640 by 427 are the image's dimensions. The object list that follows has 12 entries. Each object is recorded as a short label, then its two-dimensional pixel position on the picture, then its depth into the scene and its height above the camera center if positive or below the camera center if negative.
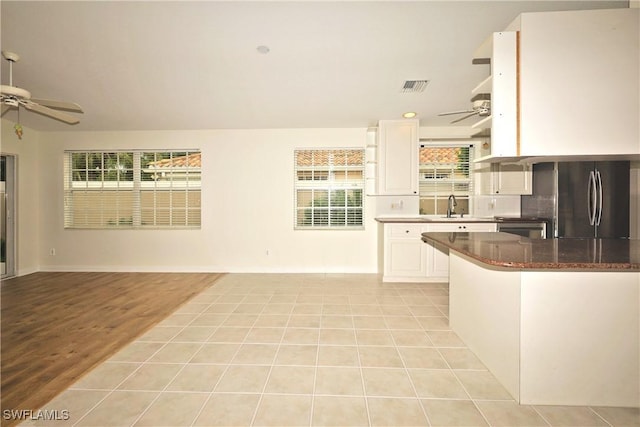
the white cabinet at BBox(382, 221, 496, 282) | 4.30 -0.64
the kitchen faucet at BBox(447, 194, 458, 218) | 4.79 +0.08
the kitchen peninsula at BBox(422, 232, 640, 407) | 1.60 -0.67
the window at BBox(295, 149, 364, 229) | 5.09 +0.36
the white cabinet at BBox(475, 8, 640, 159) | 1.78 +0.77
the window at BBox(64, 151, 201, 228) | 5.16 +0.36
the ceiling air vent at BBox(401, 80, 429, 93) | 3.25 +1.38
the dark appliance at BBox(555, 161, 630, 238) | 2.68 +0.09
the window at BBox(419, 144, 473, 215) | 5.00 +0.58
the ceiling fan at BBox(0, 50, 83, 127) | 2.42 +0.95
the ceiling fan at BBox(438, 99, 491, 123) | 2.38 +0.84
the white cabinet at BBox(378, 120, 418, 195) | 4.56 +0.80
